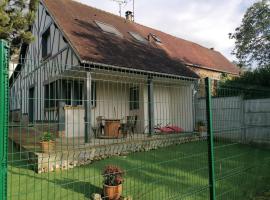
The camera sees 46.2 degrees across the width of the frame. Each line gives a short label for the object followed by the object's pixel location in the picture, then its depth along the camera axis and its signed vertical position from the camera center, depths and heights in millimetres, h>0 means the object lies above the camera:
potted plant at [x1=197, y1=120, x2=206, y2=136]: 5966 -414
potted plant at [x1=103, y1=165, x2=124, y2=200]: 5570 -1311
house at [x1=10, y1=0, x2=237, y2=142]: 4420 +2558
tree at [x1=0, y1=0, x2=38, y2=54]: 11345 +3529
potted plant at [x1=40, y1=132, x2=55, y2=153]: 7807 -754
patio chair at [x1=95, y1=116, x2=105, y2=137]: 7490 -395
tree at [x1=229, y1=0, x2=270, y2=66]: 19764 +4774
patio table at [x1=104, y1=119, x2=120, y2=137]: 6459 -319
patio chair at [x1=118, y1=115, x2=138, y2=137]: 5912 -311
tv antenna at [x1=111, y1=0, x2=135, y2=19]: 23780 +8175
